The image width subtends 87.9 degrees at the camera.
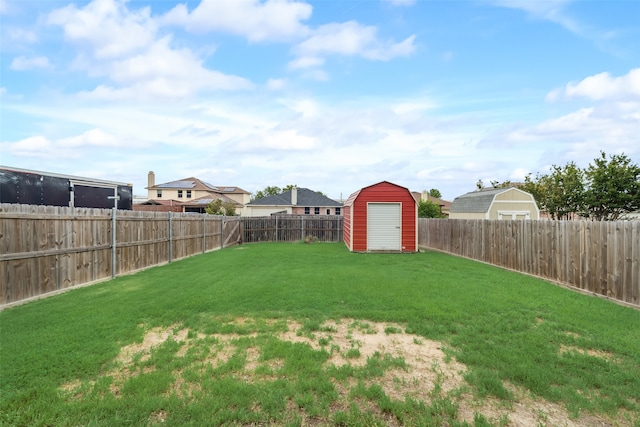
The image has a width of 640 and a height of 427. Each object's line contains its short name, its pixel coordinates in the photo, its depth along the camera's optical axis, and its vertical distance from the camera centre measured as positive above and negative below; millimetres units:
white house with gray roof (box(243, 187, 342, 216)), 40469 +1058
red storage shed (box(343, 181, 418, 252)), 15727 -290
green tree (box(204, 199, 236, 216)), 34562 +623
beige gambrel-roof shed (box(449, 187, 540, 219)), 20062 +414
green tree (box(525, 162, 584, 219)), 23731 +1462
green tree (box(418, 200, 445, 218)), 36094 +269
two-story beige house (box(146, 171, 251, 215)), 48438 +3534
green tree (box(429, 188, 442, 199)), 72200 +4292
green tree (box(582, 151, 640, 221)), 19984 +1460
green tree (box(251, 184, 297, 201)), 72438 +5142
